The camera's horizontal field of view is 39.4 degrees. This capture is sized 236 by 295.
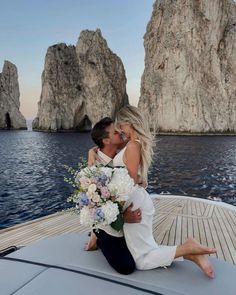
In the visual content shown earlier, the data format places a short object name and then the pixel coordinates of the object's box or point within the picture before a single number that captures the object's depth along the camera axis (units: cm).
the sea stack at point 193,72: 8206
